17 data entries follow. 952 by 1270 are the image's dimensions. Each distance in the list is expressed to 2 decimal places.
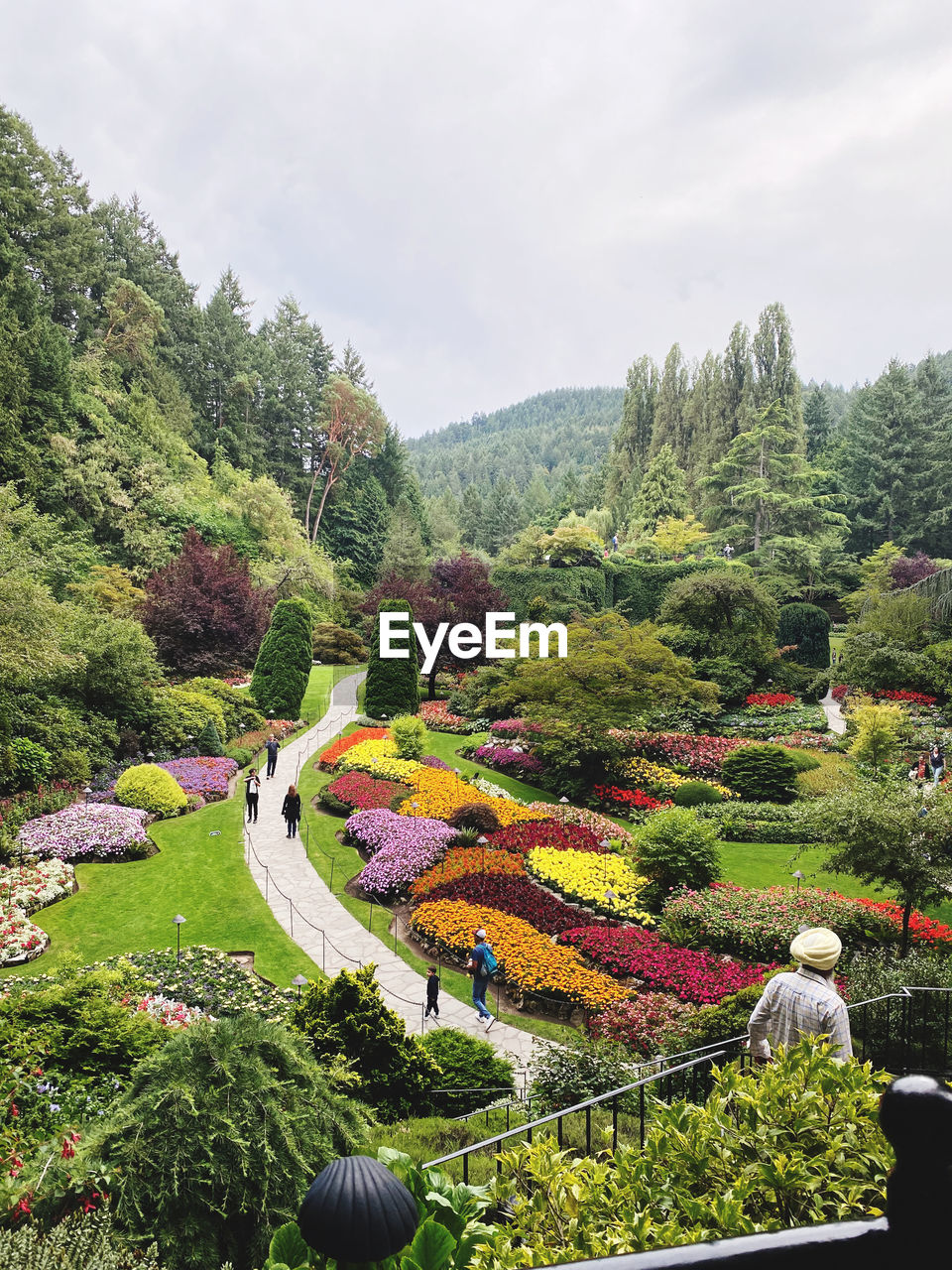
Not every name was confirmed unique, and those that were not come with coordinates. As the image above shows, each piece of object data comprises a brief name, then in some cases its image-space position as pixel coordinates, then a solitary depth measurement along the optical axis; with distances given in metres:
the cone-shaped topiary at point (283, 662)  22.78
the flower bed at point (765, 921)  10.26
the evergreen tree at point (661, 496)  44.16
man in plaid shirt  4.06
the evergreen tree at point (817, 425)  56.75
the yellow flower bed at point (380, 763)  17.92
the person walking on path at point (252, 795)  15.04
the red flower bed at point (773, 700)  25.86
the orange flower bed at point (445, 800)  15.40
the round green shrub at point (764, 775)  18.08
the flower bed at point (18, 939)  9.41
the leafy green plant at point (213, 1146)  3.78
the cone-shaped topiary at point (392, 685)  23.86
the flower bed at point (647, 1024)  7.92
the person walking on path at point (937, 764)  17.83
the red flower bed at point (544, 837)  13.92
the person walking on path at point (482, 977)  9.12
